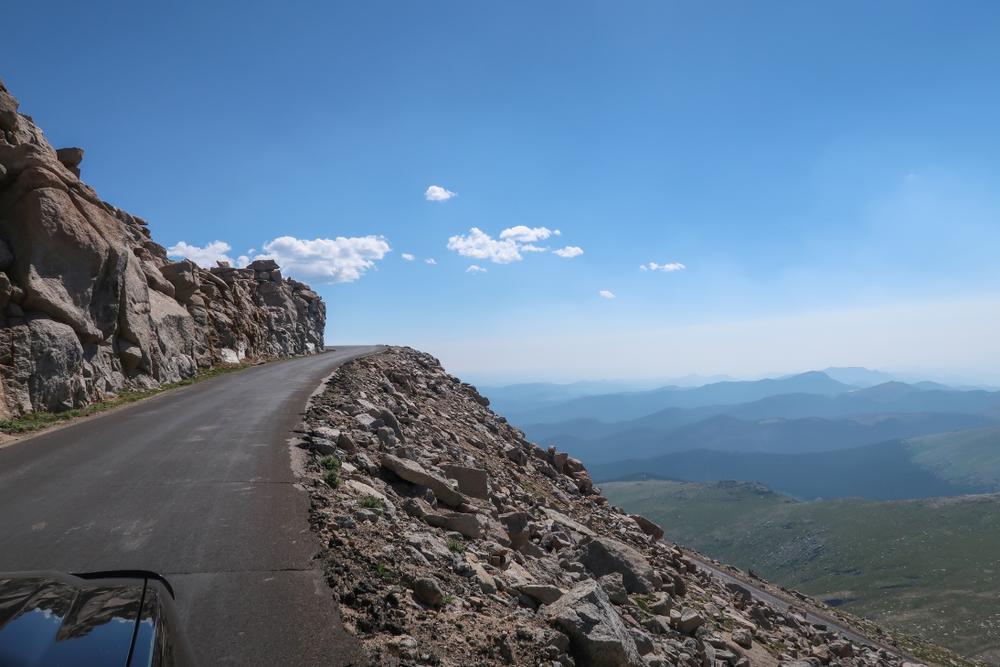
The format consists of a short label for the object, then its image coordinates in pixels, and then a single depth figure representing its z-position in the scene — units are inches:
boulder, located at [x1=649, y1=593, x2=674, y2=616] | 471.2
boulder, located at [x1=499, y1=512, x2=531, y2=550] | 495.8
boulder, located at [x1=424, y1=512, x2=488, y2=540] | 420.5
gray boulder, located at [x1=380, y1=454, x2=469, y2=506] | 476.1
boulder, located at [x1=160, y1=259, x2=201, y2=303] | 1219.2
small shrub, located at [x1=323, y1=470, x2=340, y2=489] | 393.7
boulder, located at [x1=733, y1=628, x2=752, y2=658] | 541.6
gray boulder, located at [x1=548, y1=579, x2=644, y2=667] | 262.7
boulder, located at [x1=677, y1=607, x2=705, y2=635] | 458.2
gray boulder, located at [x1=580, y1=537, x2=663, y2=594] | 518.3
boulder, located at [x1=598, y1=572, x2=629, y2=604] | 431.8
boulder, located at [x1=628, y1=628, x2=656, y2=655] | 343.9
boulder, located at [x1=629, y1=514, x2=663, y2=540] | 967.8
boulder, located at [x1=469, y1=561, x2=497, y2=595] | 311.6
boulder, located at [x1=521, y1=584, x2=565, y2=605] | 324.2
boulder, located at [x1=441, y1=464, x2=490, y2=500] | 558.6
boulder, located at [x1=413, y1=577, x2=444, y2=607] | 264.1
